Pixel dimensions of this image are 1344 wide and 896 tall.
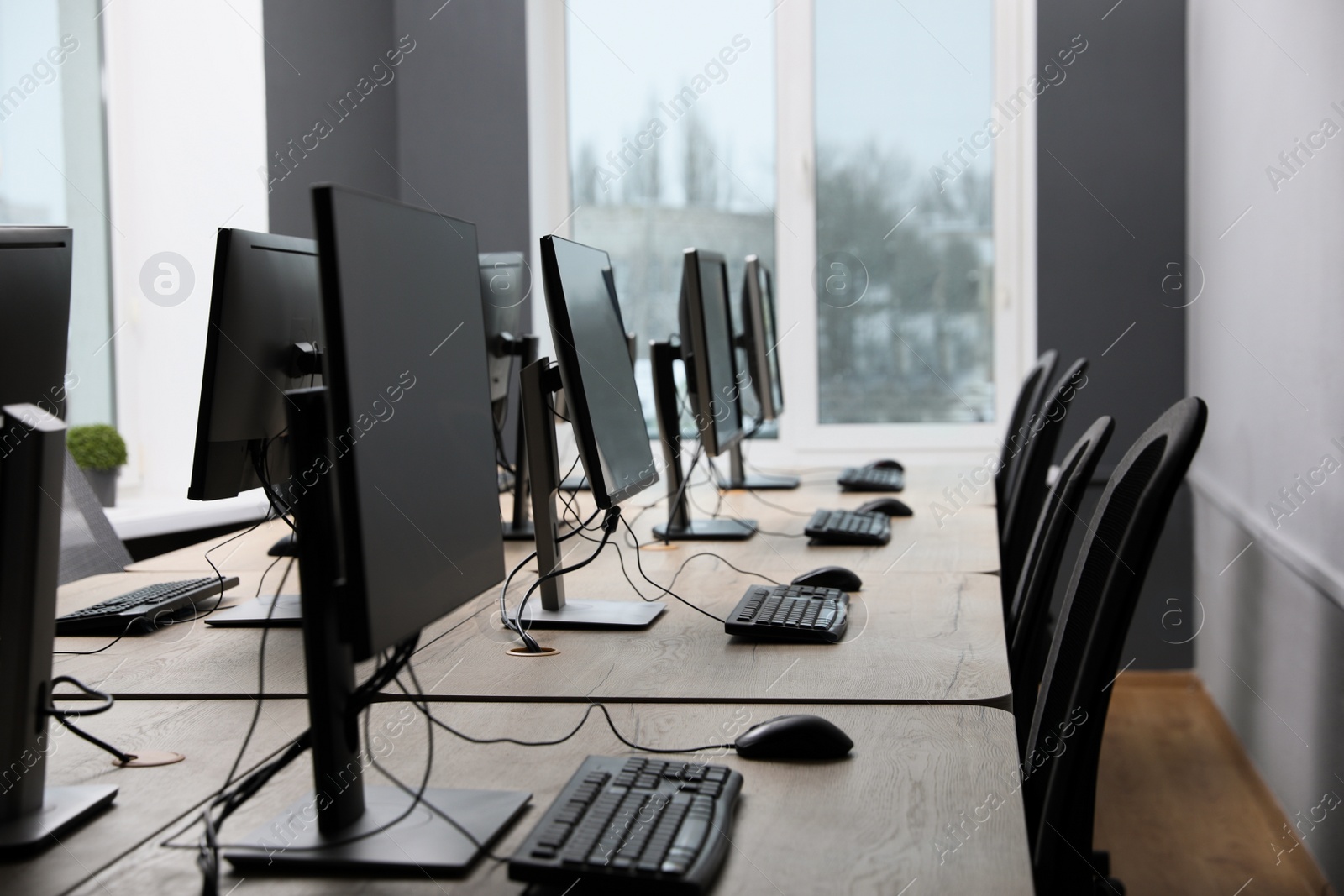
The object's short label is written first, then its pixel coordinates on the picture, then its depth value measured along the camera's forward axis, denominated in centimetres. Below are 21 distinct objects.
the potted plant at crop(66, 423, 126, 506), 302
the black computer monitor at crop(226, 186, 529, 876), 83
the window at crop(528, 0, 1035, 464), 413
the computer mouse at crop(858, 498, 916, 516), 270
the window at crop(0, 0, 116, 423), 339
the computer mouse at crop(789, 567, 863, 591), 186
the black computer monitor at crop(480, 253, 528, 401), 238
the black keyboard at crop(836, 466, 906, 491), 313
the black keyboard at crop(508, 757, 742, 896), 82
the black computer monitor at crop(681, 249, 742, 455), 218
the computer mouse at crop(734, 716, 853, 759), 109
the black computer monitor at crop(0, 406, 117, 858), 93
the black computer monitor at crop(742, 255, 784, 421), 292
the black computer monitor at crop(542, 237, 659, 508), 151
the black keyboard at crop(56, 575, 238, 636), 169
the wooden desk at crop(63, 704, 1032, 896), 85
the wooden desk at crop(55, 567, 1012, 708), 135
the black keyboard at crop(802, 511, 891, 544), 233
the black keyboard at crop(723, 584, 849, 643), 156
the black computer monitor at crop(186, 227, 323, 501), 149
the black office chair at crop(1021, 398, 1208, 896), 91
